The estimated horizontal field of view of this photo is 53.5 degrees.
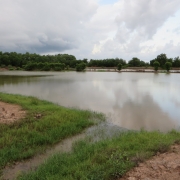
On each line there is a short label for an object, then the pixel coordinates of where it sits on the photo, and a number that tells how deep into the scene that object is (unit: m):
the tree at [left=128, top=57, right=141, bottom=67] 81.03
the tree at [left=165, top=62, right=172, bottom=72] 58.12
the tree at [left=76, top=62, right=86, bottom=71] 67.81
